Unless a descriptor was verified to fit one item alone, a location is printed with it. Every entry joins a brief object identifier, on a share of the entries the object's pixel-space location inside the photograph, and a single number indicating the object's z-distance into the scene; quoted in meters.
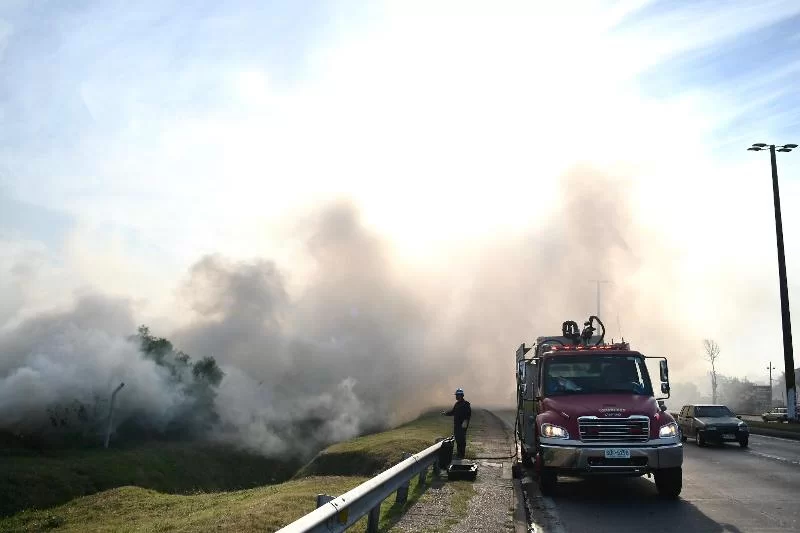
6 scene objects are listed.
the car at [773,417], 50.34
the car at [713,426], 24.92
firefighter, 17.06
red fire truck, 11.86
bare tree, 124.49
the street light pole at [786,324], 35.66
